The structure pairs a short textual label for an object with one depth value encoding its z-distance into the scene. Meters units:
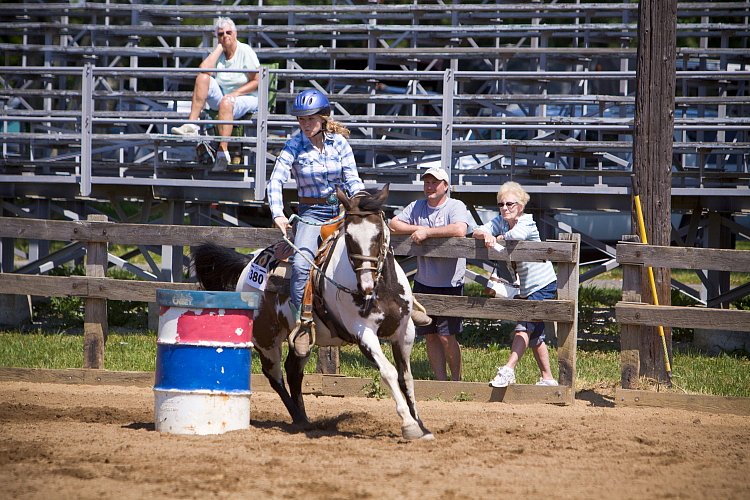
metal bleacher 24.77
